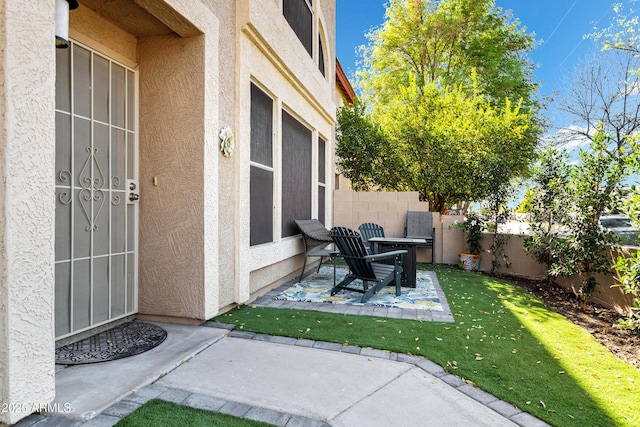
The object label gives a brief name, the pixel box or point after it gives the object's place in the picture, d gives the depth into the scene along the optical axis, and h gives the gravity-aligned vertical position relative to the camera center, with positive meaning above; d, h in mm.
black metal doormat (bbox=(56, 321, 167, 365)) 2686 -1092
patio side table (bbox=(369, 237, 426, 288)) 5570 -667
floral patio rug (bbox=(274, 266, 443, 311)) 4570 -1160
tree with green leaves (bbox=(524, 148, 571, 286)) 5207 +103
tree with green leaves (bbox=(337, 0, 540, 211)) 8555 +2484
